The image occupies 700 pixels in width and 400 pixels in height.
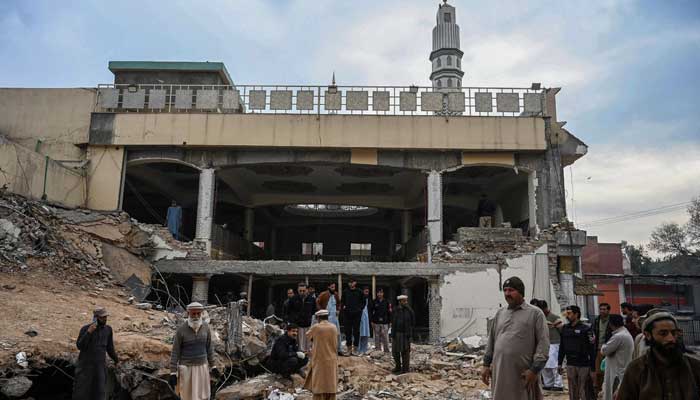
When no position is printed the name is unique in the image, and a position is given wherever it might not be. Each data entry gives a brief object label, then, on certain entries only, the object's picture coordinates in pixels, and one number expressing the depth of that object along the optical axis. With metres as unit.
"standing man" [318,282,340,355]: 13.08
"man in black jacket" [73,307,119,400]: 6.93
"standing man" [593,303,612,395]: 6.75
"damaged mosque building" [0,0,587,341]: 18.73
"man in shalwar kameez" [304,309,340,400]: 6.55
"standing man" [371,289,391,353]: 13.16
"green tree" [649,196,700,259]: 43.66
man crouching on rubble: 9.38
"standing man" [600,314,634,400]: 5.84
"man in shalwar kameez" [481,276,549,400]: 4.57
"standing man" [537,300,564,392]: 9.88
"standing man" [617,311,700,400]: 3.05
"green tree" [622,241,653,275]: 60.25
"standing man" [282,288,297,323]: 11.52
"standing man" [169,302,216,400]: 6.34
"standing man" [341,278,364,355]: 12.95
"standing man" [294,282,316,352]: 11.54
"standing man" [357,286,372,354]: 13.30
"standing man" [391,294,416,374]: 10.62
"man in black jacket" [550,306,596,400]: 7.23
